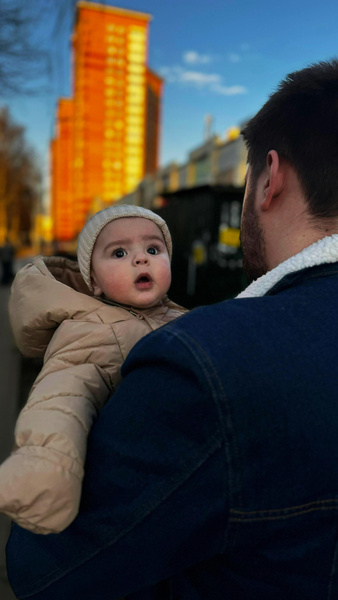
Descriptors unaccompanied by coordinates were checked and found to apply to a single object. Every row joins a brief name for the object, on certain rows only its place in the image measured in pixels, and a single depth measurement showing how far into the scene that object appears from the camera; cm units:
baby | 99
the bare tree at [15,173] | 2721
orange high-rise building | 8131
